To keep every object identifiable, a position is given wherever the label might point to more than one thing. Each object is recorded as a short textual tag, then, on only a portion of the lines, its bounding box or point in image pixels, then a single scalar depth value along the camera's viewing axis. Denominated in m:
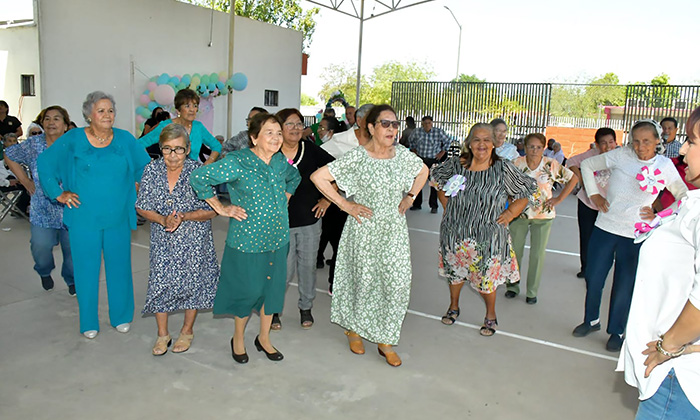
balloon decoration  12.05
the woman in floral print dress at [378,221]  3.69
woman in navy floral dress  3.67
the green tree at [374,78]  50.72
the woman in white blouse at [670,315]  1.71
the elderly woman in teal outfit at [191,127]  4.72
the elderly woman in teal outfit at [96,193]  3.90
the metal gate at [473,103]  17.39
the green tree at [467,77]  58.97
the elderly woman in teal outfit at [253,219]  3.49
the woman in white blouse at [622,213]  4.00
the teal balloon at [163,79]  12.34
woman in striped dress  4.19
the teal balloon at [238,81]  14.19
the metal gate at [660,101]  15.22
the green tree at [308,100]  62.96
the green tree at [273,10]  33.88
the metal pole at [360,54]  17.46
